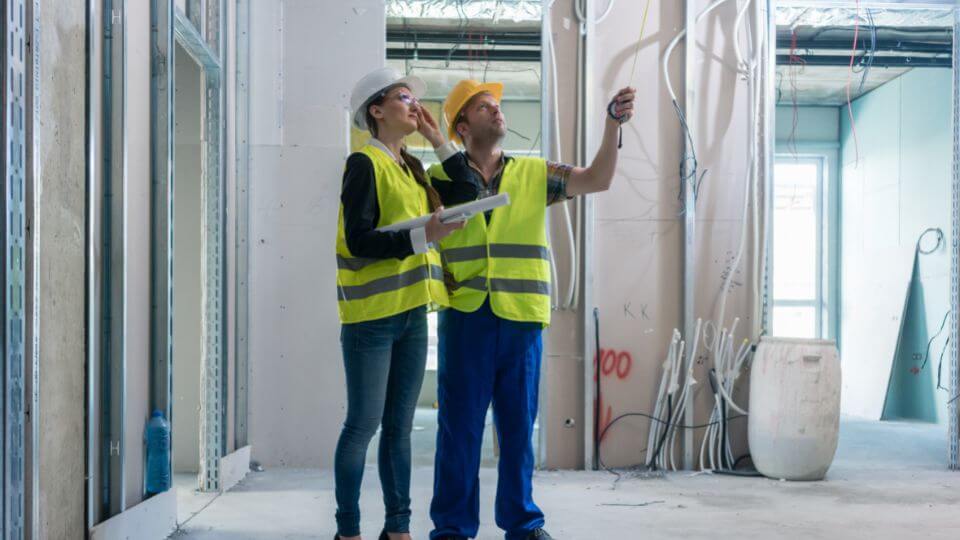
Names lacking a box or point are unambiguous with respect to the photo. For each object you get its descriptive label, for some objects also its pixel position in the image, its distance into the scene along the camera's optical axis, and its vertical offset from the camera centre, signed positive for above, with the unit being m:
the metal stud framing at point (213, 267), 3.49 -0.02
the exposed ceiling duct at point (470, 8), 4.67 +1.31
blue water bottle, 2.65 -0.56
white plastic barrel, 3.84 -0.63
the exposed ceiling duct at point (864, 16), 4.49 +1.24
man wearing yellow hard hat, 2.54 -0.25
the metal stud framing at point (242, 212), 3.87 +0.21
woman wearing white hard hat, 2.29 -0.08
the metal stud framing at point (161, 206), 2.74 +0.17
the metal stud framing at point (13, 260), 1.75 +0.00
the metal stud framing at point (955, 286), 4.30 -0.11
